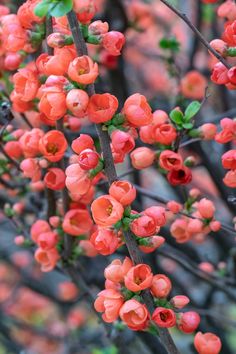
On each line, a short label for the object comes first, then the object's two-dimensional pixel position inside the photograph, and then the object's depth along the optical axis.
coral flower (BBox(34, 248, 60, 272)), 1.71
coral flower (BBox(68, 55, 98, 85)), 1.42
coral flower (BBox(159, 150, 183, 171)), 1.59
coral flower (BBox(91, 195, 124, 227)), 1.42
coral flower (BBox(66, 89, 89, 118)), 1.42
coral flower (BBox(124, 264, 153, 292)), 1.44
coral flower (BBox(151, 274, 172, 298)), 1.48
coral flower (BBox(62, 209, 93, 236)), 1.67
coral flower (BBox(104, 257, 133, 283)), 1.47
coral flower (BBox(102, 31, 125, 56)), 1.47
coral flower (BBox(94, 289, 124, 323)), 1.46
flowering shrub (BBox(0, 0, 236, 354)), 1.44
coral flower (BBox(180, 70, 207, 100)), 2.12
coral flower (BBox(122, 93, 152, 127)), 1.47
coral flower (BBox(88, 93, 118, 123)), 1.43
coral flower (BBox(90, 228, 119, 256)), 1.46
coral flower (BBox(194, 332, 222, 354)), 1.53
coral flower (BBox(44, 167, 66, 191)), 1.63
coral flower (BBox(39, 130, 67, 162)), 1.55
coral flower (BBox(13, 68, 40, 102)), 1.55
